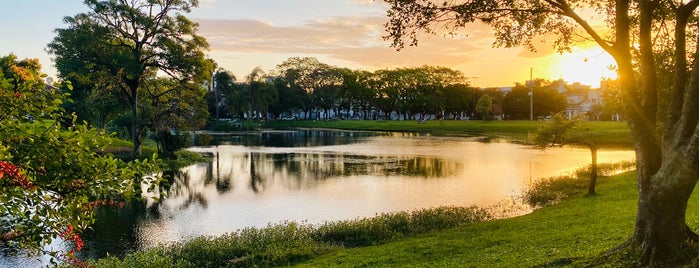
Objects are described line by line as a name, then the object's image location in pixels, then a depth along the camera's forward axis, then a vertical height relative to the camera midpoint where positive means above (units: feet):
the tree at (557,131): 99.27 -2.94
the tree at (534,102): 483.51 +15.25
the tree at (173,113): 167.94 +2.44
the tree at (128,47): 150.61 +23.24
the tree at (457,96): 517.47 +22.70
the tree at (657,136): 32.04 -1.46
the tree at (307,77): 563.07 +48.94
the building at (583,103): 597.77 +17.52
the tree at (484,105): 439.22 +10.96
